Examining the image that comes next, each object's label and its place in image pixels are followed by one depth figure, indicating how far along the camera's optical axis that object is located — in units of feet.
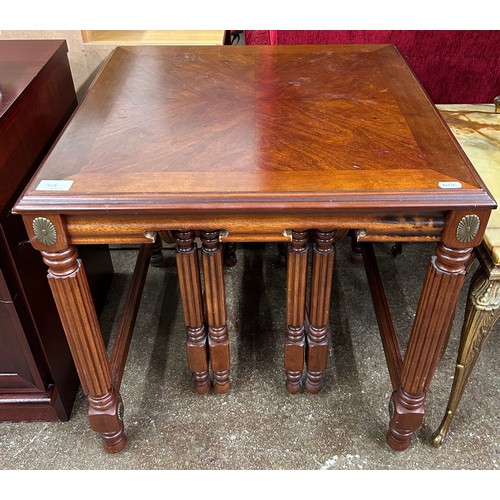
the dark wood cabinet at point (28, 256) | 2.83
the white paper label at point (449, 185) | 2.42
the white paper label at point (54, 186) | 2.42
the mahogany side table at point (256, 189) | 2.42
